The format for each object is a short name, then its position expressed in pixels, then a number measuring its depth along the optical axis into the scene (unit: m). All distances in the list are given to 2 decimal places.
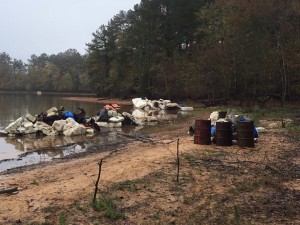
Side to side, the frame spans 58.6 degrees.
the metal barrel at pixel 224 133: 8.30
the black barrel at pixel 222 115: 11.23
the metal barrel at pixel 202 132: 8.46
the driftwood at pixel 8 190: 5.37
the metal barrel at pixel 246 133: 8.19
